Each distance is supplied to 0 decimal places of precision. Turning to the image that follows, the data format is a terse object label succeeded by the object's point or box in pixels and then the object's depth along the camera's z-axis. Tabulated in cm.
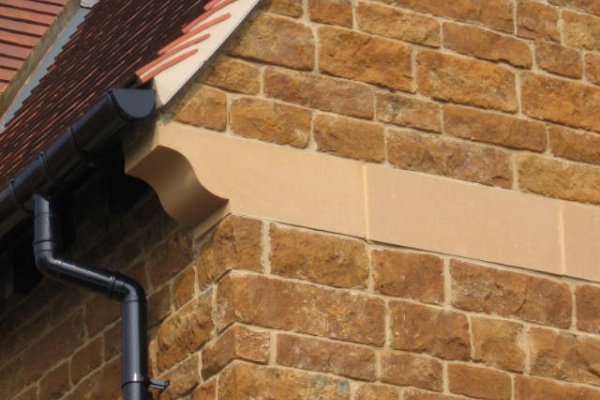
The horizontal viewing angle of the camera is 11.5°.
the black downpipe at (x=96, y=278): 1173
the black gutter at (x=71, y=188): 1136
